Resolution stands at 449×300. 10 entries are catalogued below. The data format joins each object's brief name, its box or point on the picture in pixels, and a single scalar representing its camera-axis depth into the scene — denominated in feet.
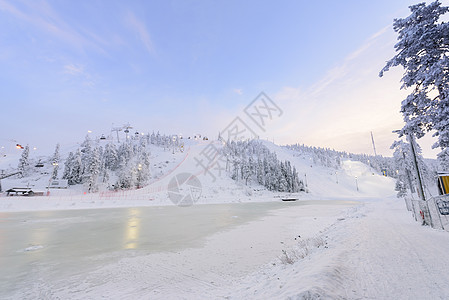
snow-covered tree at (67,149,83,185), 246.47
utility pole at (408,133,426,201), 58.05
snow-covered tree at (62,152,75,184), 250.57
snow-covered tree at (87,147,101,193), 206.80
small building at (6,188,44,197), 170.19
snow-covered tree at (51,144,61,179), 254.88
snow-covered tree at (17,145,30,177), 274.57
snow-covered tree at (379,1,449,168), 26.12
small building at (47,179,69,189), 222.69
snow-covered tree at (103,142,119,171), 296.10
